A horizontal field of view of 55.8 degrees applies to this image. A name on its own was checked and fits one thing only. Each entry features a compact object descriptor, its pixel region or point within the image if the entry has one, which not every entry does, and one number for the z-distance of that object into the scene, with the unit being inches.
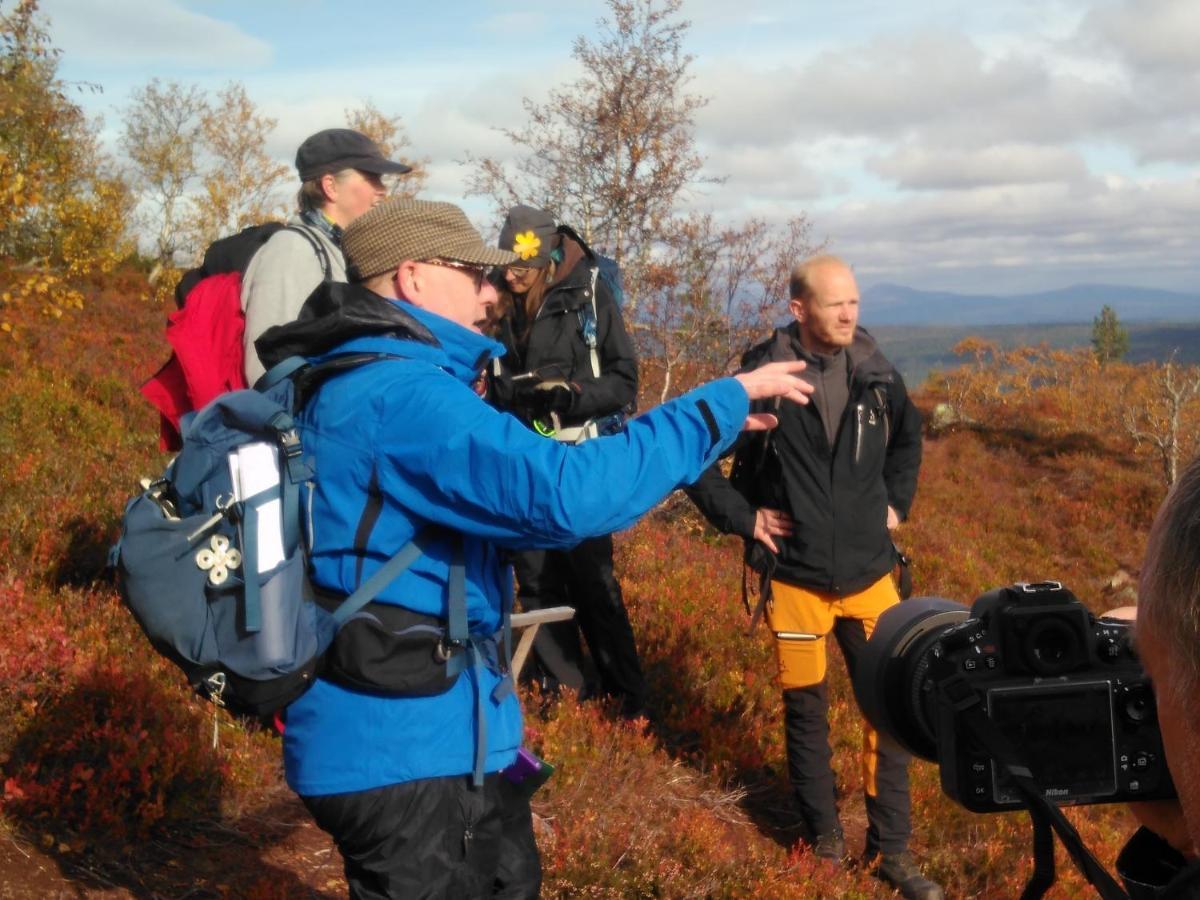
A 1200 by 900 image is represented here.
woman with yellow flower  207.8
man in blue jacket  91.9
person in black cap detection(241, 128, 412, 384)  156.2
